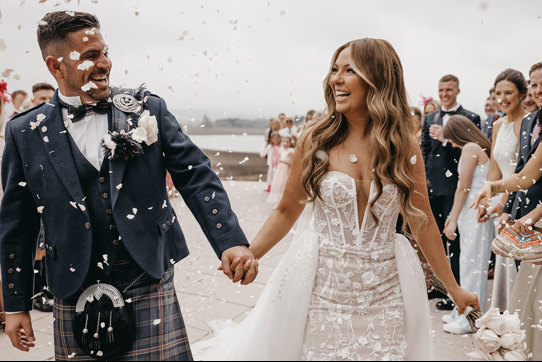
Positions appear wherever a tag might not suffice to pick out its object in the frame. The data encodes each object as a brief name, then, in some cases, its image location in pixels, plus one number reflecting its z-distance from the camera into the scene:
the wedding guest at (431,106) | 7.73
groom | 2.23
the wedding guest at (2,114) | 4.71
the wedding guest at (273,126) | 13.22
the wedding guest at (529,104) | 4.74
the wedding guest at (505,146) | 4.29
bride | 2.37
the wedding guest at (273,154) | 13.06
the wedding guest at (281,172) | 11.99
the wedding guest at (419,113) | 7.04
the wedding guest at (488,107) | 8.04
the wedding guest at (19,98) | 7.39
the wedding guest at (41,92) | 5.52
